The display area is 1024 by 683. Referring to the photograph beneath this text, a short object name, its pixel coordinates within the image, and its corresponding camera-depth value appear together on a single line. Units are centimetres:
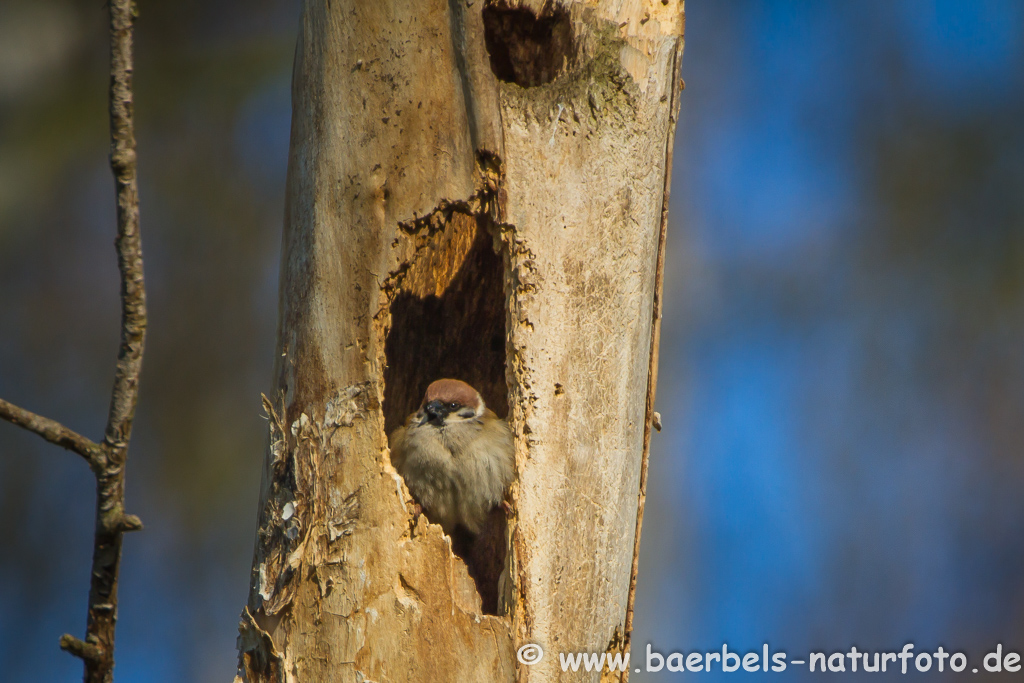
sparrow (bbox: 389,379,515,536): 738
